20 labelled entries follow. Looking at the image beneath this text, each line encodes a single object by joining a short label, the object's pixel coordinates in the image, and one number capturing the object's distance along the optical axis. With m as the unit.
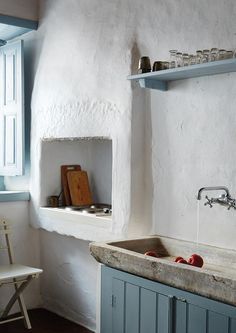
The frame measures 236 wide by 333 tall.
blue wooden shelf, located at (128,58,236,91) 2.80
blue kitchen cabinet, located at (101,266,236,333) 2.48
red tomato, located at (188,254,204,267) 2.88
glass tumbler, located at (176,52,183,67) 3.13
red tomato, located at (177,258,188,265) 2.85
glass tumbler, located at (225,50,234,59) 2.85
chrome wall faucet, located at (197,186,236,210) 2.98
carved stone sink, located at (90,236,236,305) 2.43
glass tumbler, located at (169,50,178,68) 3.17
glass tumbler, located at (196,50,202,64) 2.99
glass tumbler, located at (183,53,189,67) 3.10
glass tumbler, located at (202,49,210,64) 2.96
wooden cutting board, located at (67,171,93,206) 4.67
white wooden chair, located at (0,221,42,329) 4.09
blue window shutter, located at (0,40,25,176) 4.70
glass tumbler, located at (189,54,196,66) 3.04
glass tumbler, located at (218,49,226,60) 2.88
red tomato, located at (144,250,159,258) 3.06
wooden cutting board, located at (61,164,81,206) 4.69
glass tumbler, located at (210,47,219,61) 2.92
